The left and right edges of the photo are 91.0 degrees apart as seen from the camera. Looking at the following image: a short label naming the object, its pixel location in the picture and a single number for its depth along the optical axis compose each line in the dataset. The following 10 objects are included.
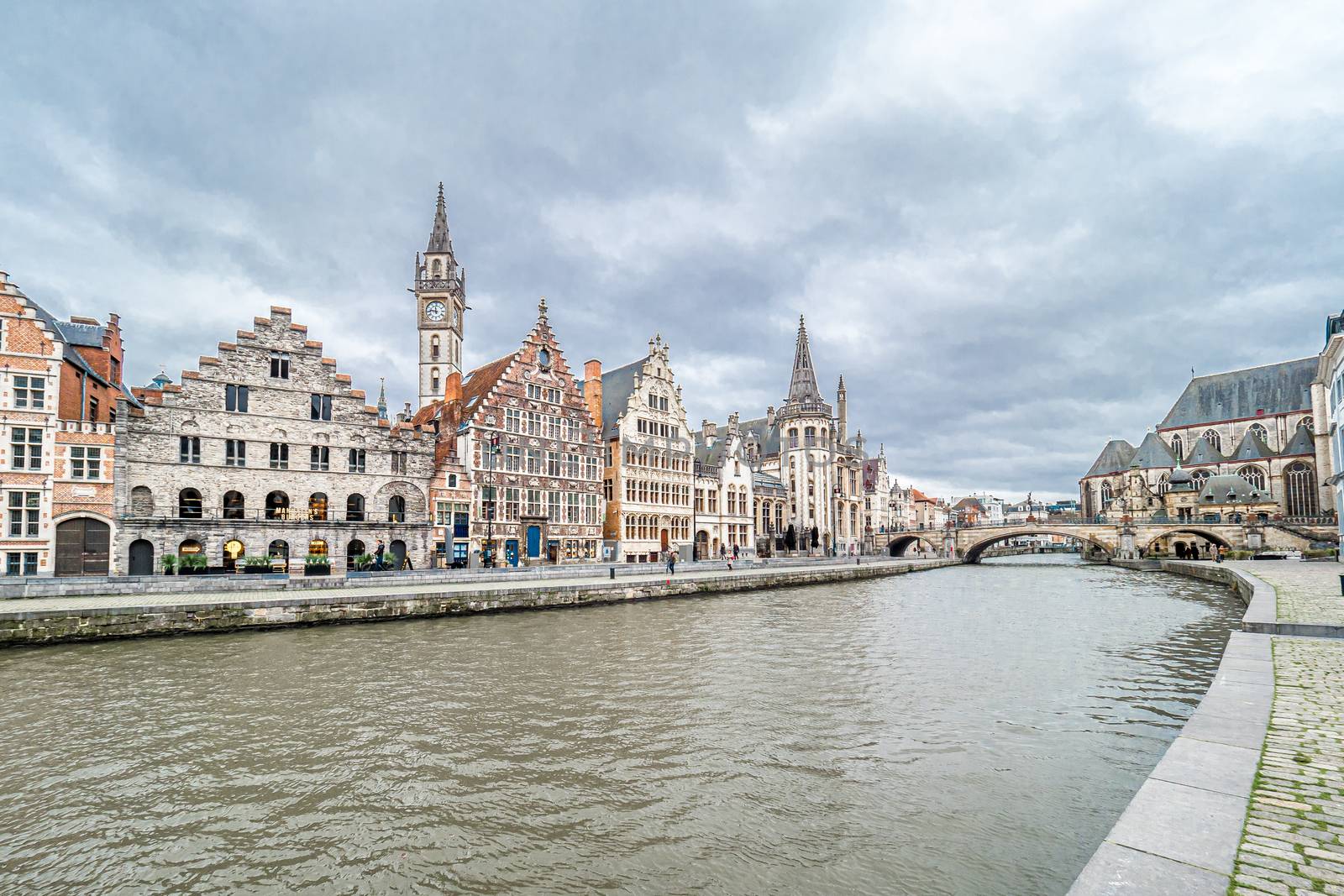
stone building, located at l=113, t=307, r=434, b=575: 31.58
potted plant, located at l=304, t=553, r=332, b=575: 33.16
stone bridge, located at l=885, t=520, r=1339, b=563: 61.12
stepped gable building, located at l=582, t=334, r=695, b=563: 51.34
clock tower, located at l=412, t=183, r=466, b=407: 53.78
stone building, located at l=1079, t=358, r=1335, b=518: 77.06
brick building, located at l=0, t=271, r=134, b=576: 28.84
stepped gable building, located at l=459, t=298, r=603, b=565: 41.44
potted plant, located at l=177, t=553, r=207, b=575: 30.92
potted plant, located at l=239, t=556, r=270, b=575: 31.00
